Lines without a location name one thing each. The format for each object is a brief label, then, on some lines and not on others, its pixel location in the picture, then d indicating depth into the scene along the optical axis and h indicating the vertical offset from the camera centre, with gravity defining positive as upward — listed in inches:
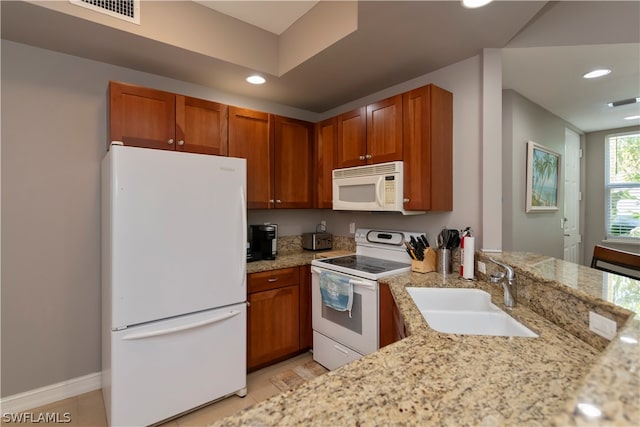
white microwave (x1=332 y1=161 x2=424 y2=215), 88.8 +8.0
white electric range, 82.3 -23.8
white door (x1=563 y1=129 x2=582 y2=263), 155.1 +8.3
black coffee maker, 108.8 -10.6
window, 156.9 +14.2
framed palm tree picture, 117.7 +14.5
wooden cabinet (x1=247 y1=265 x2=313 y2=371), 95.5 -34.5
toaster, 126.1 -12.3
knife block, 87.9 -15.0
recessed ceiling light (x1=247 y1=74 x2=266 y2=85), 98.5 +44.4
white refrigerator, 67.8 -17.2
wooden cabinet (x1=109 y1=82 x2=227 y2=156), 82.0 +27.3
